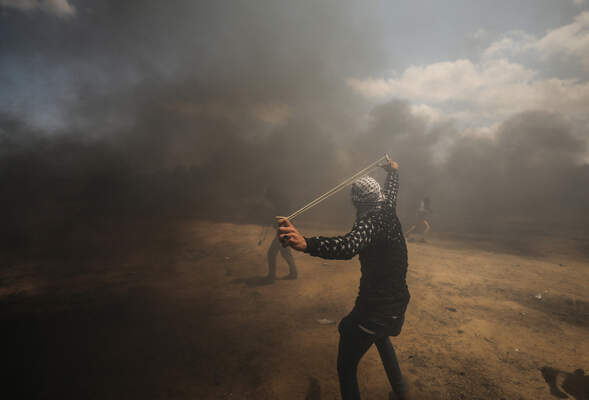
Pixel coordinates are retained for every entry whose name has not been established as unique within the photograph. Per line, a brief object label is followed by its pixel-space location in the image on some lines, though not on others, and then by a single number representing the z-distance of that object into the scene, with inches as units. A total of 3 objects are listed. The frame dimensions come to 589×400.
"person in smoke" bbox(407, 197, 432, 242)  474.0
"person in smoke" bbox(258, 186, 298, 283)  254.3
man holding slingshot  77.0
